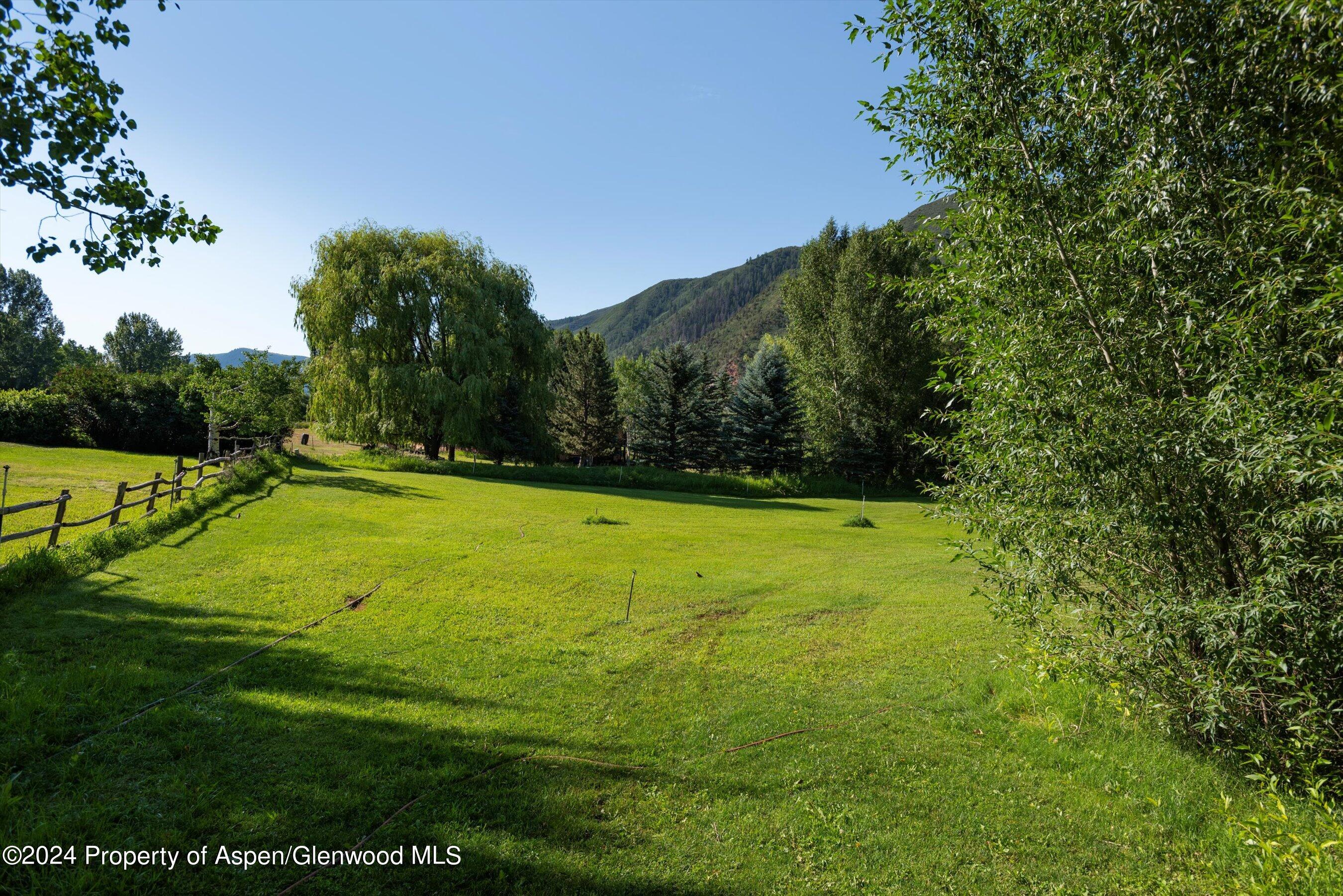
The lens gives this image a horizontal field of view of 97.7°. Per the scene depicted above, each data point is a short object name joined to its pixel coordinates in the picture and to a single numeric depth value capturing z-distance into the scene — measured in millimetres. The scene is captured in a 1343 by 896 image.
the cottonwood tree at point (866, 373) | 38344
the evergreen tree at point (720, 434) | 40875
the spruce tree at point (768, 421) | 39125
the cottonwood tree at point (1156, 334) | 3965
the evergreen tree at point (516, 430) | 37156
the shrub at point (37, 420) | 30203
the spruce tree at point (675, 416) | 41125
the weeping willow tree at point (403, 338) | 31266
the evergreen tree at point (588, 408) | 44156
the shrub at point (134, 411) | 32250
